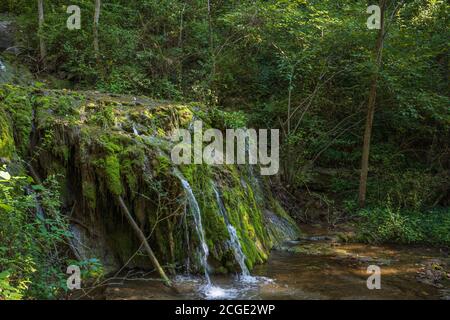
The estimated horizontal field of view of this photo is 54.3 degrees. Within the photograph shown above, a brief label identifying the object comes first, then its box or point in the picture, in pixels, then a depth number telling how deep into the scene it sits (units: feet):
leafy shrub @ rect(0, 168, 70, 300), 13.52
